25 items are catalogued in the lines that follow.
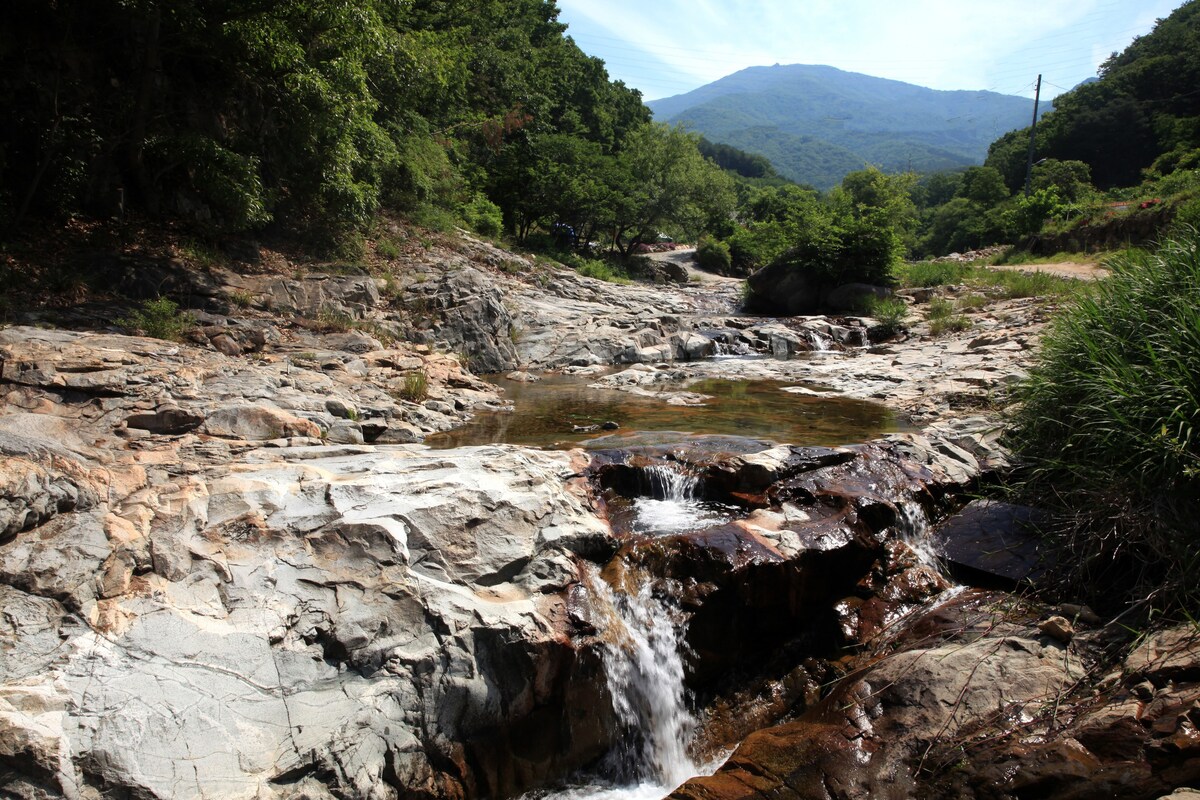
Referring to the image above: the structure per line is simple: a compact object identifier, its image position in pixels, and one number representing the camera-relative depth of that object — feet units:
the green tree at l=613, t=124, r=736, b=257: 111.86
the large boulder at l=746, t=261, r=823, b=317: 79.46
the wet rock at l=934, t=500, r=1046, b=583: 16.40
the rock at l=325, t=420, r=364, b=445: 22.94
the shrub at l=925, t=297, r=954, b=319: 58.58
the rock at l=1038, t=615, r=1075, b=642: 12.69
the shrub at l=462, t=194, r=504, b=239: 80.64
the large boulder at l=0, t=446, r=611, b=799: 9.78
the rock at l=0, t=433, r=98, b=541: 11.76
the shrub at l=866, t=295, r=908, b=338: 61.52
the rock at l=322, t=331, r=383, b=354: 36.11
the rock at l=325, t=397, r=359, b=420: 25.46
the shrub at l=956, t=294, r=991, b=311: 60.24
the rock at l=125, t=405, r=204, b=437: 19.49
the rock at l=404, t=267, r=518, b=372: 45.55
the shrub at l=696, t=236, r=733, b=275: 138.51
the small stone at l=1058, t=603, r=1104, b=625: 13.17
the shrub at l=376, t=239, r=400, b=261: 53.56
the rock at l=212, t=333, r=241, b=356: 30.12
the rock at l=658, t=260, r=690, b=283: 119.14
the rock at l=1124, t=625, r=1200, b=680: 10.39
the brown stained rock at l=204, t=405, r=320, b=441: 20.63
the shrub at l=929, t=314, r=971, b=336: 54.03
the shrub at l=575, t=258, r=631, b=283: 93.09
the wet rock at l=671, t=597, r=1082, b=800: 11.48
